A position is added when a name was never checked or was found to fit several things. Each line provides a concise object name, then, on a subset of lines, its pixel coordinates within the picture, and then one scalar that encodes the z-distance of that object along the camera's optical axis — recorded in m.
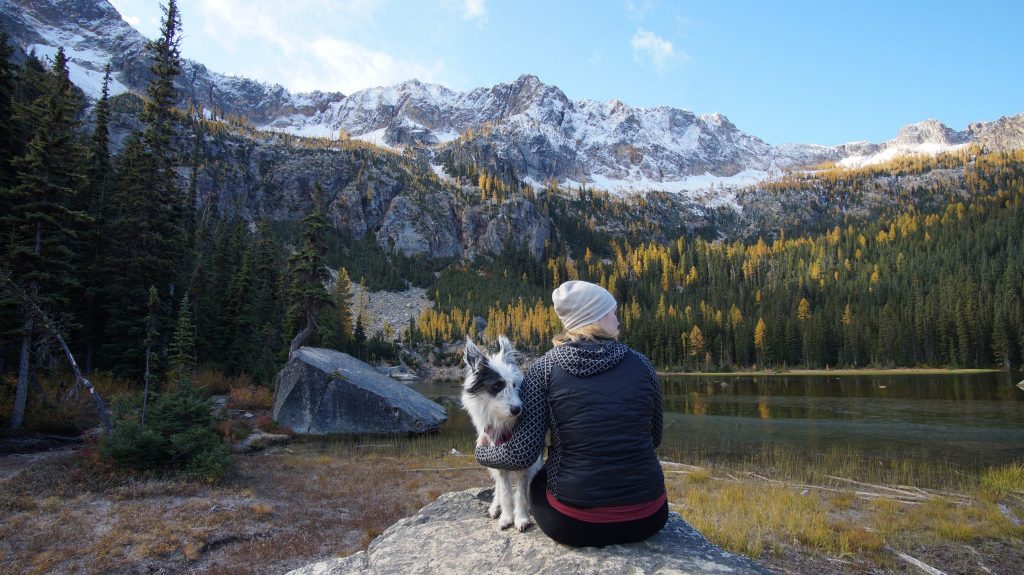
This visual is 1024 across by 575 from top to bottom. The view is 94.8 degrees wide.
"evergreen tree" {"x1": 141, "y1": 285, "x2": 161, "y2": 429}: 15.00
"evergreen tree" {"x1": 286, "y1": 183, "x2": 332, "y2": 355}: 26.25
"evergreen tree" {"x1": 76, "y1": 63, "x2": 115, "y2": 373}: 21.28
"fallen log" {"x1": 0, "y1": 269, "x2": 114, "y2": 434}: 10.83
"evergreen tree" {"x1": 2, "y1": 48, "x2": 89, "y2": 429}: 13.27
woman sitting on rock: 2.91
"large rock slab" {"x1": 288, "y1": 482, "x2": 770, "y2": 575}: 2.93
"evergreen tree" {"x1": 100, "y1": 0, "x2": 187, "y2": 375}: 21.41
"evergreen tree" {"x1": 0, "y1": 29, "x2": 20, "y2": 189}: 15.78
